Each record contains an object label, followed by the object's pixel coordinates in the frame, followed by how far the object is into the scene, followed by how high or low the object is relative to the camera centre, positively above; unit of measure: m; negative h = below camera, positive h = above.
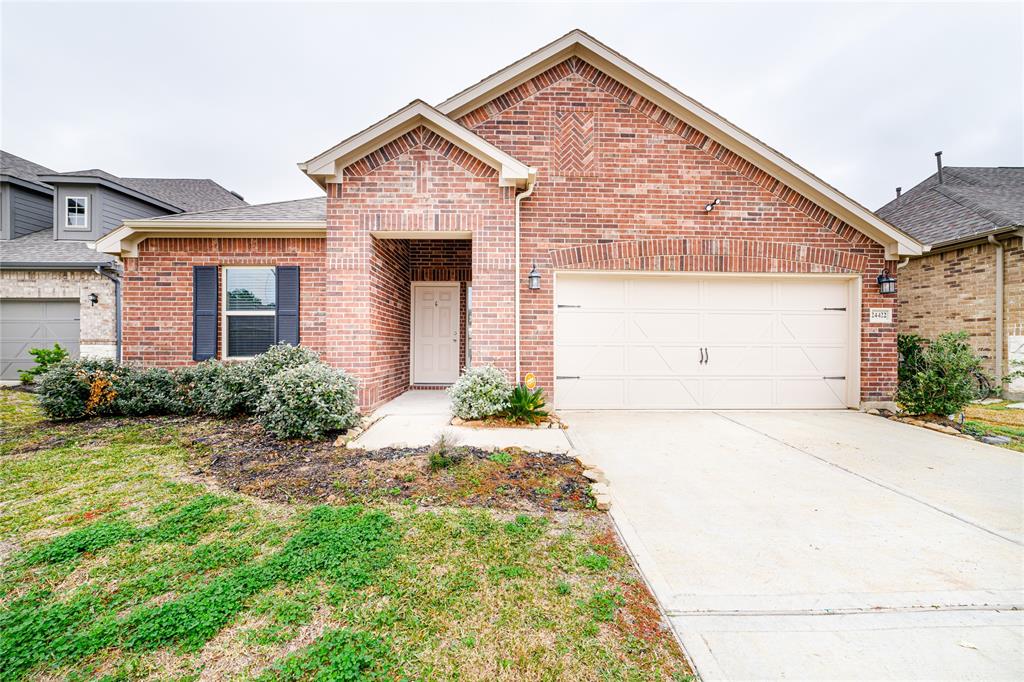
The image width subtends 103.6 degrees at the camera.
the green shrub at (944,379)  6.22 -0.57
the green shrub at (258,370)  6.32 -0.50
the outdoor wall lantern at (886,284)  7.16 +1.05
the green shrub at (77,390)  6.26 -0.83
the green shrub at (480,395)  5.82 -0.79
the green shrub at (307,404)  5.07 -0.83
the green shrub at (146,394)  6.57 -0.92
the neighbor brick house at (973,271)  8.48 +1.68
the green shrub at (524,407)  5.87 -0.97
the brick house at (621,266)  7.00 +1.36
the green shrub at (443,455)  4.06 -1.20
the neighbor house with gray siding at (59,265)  10.27 +1.82
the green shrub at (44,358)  9.06 -0.47
